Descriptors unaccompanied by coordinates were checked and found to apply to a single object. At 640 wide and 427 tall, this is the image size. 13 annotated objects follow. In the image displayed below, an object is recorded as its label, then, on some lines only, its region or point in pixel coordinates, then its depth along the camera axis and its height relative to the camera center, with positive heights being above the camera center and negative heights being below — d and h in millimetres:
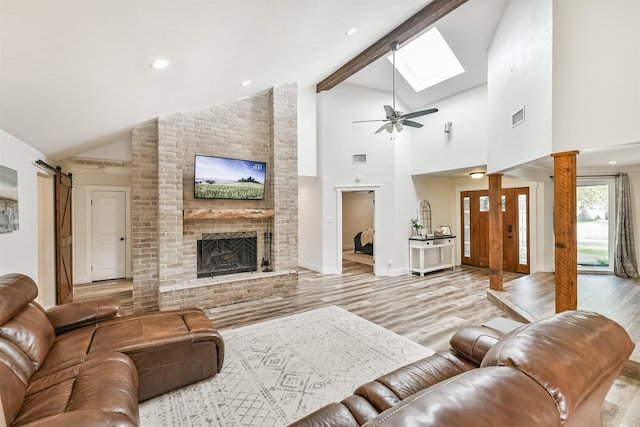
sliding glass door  5699 -304
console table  6248 -930
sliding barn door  4109 -440
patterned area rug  1982 -1422
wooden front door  6285 -443
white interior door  5746 -475
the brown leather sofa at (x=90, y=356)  1406 -968
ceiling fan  4402 +1485
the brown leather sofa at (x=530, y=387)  697 -495
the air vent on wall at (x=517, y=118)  3441 +1171
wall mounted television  4422 +545
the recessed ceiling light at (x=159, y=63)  2400 +1293
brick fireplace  4137 +88
